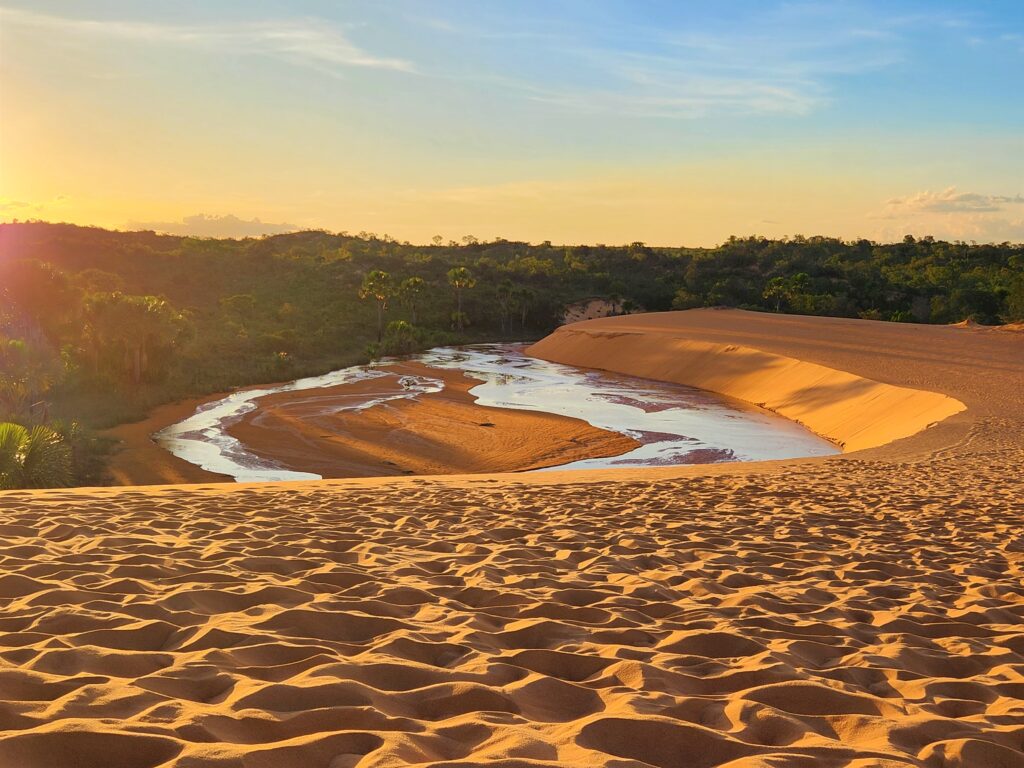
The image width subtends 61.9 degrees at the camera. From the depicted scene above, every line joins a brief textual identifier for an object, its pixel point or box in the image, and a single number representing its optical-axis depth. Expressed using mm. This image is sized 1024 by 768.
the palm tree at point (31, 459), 14453
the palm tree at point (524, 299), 81312
